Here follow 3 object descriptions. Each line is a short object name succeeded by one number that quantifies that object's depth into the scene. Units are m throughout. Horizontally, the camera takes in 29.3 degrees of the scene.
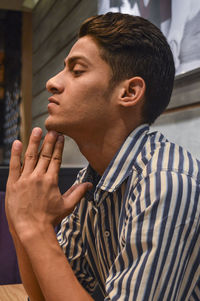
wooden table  1.00
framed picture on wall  1.35
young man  0.68
